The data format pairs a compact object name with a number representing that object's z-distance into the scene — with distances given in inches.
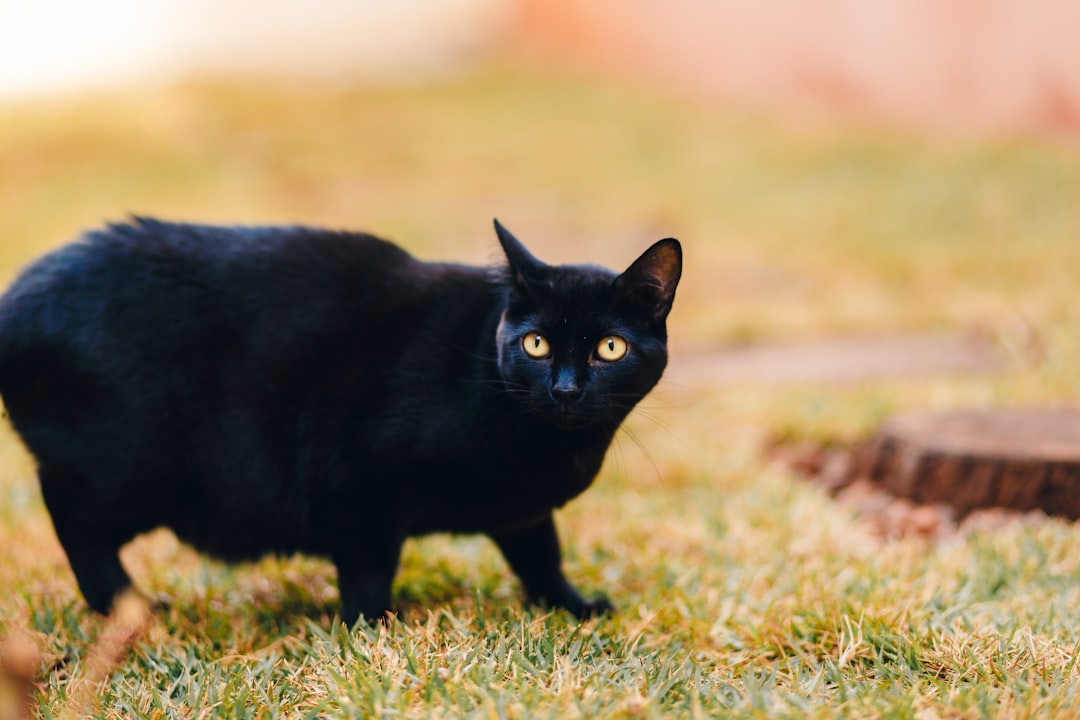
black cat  81.2
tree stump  113.0
